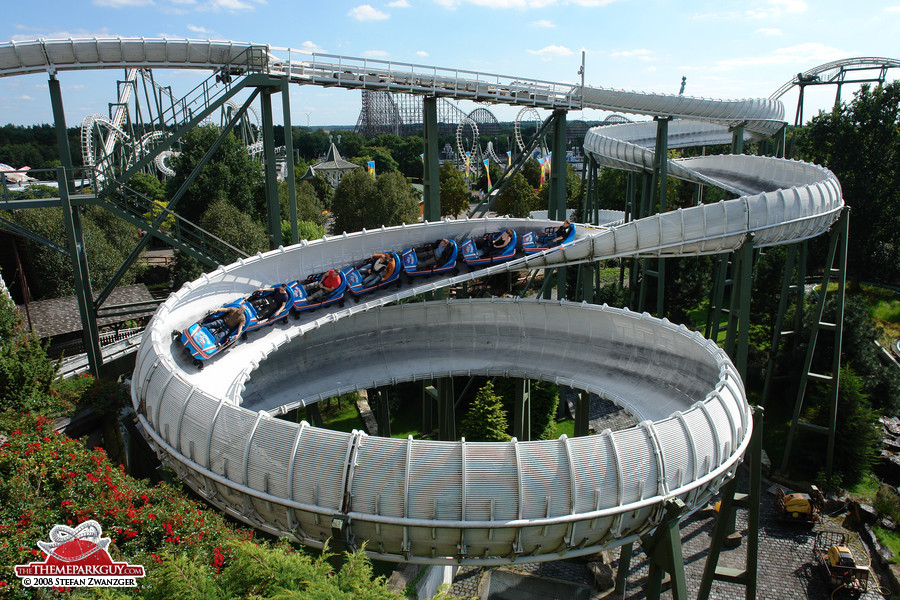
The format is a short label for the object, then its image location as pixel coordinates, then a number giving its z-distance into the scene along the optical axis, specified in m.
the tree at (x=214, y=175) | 55.50
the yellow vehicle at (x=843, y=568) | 21.98
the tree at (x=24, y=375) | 19.16
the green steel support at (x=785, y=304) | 32.47
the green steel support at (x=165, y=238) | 26.23
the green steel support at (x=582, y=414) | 24.61
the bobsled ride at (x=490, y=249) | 27.83
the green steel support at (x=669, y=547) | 14.34
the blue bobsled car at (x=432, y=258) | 26.64
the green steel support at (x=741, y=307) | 24.38
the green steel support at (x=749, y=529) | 17.86
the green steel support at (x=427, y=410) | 33.12
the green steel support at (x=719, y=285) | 31.44
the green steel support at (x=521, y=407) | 28.38
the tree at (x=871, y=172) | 47.19
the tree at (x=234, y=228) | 47.28
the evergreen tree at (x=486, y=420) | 26.84
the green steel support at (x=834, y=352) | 28.44
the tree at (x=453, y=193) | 75.94
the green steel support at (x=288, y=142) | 26.02
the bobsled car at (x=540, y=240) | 28.47
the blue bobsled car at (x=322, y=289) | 23.91
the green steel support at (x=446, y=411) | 27.36
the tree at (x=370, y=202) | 57.53
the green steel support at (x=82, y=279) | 25.02
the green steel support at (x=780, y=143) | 49.35
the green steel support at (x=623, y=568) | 20.01
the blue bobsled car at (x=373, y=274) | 25.34
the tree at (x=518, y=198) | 70.69
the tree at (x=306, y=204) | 62.60
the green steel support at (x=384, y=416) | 27.48
